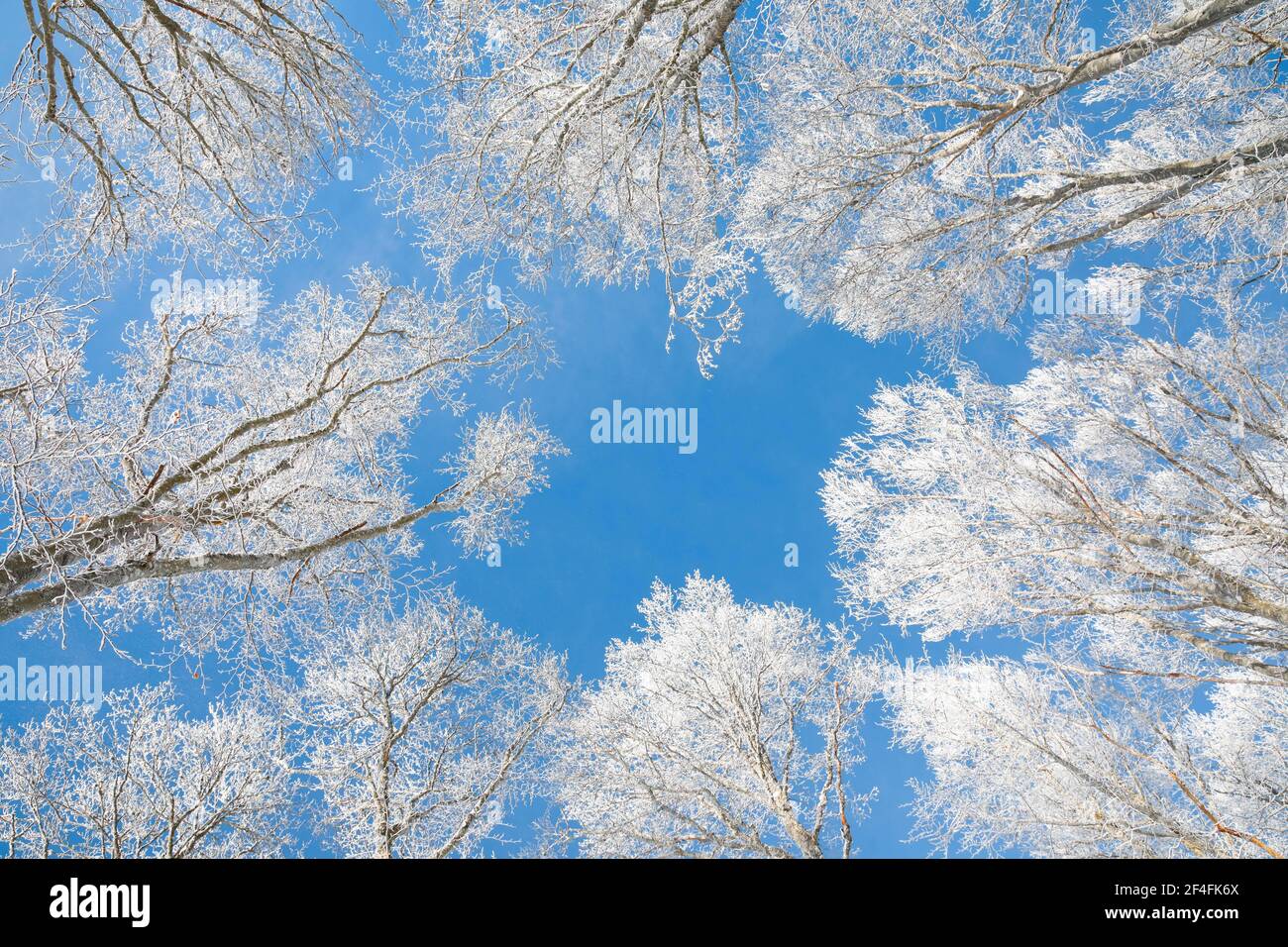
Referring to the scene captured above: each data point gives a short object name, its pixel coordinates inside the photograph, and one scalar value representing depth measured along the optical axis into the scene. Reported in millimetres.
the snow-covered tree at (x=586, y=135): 5293
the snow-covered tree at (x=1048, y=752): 7797
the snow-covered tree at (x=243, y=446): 4219
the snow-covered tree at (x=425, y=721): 10320
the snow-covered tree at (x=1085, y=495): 5273
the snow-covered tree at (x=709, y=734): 9359
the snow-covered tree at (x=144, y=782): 9023
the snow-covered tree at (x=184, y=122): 5383
